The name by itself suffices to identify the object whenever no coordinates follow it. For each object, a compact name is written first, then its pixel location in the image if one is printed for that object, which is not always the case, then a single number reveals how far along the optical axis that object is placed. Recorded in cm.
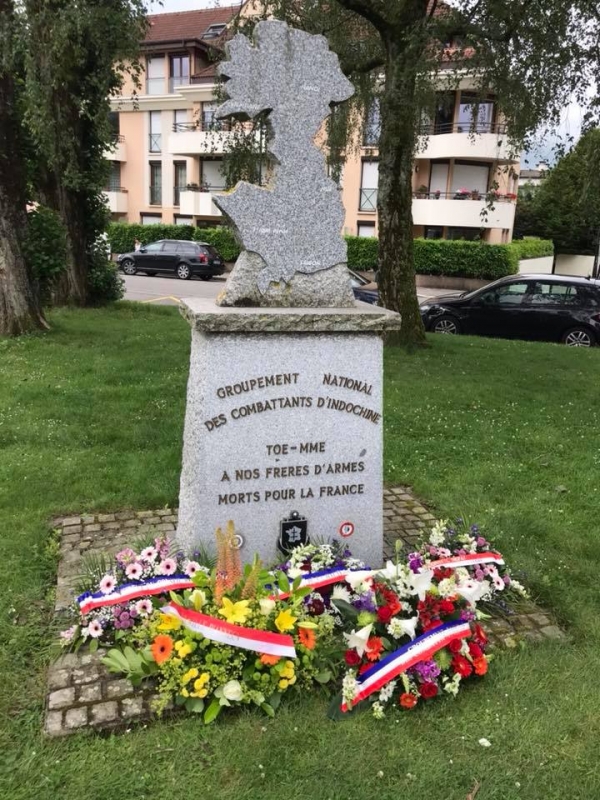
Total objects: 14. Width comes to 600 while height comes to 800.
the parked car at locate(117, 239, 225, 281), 2984
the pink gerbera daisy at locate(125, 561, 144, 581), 379
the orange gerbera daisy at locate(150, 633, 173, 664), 320
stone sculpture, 397
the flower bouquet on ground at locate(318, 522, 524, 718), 327
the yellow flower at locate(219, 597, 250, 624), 325
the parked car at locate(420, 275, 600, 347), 1473
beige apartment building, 3294
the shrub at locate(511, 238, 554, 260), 3309
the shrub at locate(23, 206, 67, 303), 1171
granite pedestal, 389
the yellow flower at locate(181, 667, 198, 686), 317
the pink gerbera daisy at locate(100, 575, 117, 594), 371
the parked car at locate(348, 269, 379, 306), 1759
